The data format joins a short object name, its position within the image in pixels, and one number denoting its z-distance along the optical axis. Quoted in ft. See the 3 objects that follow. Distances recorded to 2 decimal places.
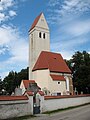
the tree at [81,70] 69.88
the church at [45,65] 63.68
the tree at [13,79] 116.66
